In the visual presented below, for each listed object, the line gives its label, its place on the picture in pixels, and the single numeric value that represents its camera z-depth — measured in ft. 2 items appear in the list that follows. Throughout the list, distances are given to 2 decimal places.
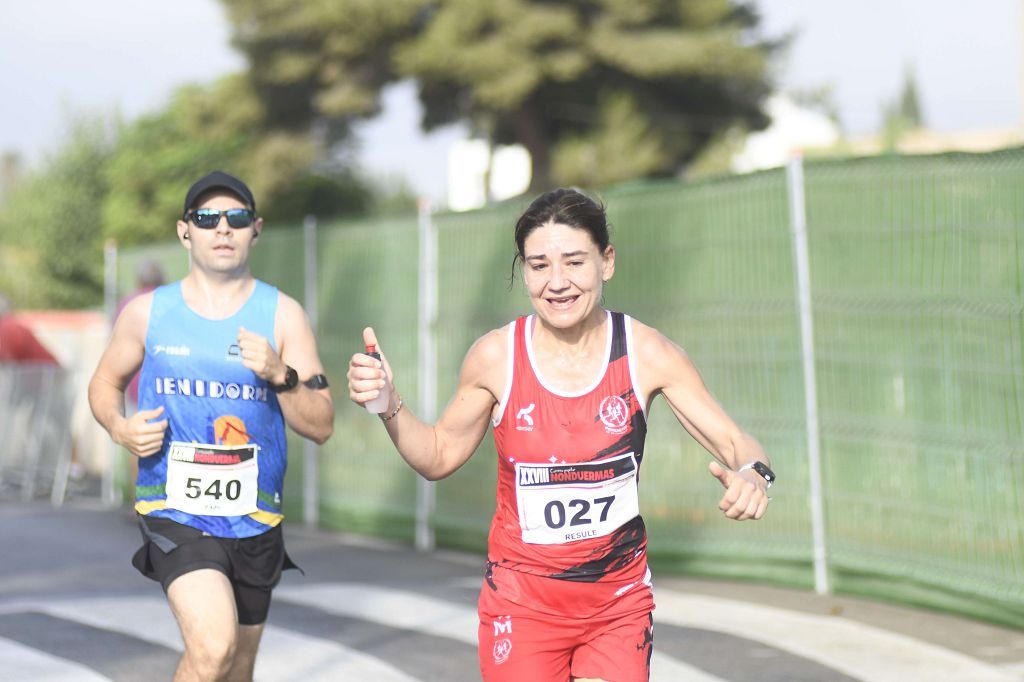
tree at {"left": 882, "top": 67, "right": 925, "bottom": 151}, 541.75
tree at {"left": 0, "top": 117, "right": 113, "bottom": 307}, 209.56
